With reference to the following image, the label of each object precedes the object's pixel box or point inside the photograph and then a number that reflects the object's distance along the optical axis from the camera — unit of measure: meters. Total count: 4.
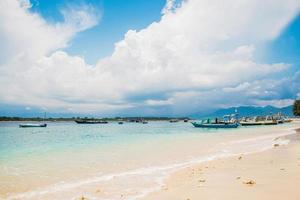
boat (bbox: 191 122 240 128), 64.04
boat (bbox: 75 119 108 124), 133.30
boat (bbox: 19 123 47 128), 90.95
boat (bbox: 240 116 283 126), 81.15
